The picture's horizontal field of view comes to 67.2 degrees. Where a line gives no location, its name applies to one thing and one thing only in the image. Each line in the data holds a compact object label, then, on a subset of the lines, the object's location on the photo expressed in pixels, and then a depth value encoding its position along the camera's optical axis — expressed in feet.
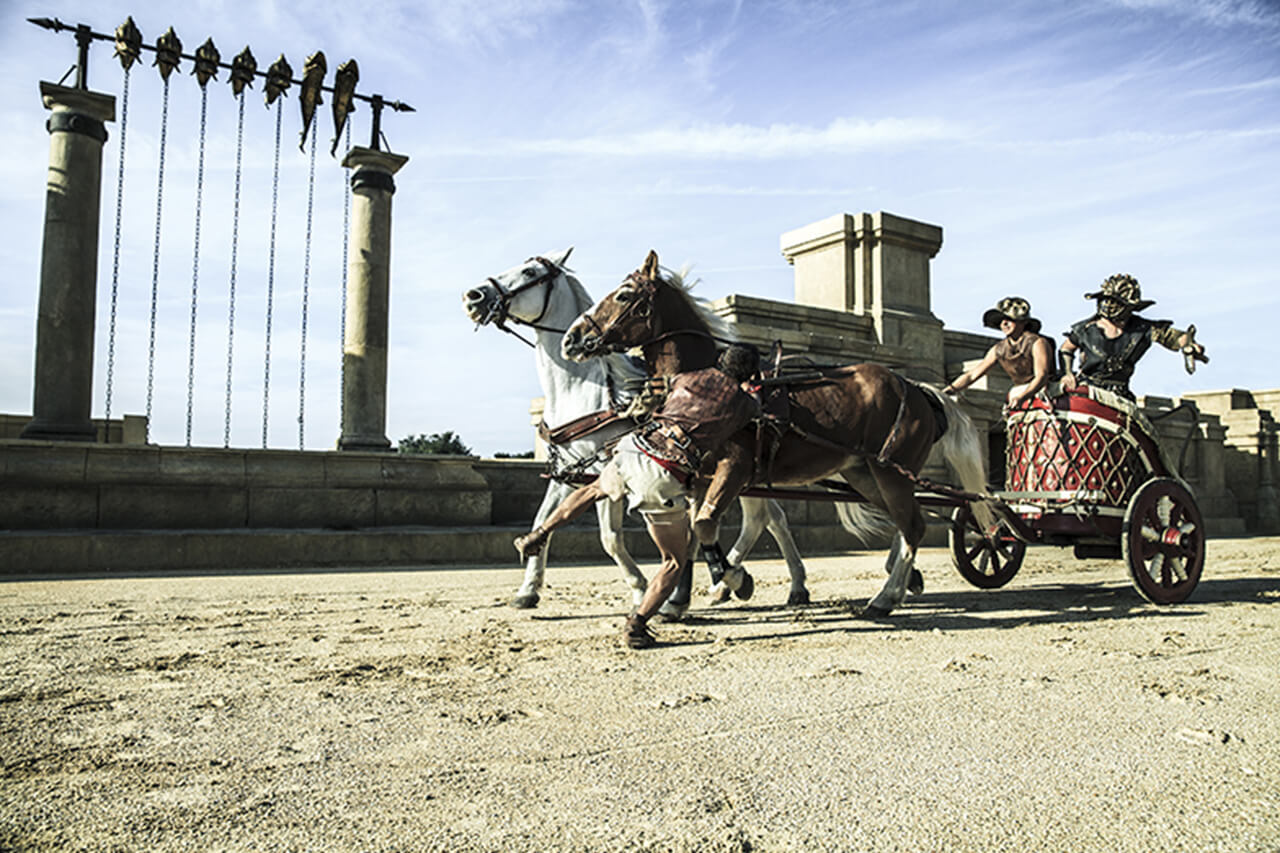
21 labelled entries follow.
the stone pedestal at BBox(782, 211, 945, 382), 54.13
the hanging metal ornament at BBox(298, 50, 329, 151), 49.26
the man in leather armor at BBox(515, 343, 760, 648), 16.51
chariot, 21.77
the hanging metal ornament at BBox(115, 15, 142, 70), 44.27
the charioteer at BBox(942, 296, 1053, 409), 23.13
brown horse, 18.52
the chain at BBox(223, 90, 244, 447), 50.52
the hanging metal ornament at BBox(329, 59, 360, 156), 49.75
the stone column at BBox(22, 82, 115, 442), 40.86
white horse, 21.62
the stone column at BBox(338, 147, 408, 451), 47.83
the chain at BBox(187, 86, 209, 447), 49.88
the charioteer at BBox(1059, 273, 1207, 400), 23.88
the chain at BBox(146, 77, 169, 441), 48.57
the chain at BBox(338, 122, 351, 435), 47.79
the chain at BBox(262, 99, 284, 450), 51.79
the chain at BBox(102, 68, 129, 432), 46.50
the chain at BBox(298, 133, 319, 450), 51.29
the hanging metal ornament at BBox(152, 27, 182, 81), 45.80
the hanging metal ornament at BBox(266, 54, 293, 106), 48.75
